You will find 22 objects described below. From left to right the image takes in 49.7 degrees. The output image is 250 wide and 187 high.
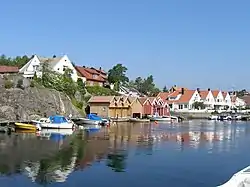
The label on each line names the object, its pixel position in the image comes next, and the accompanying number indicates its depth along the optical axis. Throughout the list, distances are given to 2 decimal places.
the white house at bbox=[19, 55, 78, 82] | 59.49
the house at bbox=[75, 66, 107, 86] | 70.93
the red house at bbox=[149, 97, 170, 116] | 66.74
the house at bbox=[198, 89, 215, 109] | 88.32
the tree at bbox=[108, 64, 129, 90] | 75.57
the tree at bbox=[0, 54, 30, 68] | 67.46
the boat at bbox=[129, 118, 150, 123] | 58.39
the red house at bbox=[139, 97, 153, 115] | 64.30
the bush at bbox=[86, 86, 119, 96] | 64.77
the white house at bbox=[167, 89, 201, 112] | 83.21
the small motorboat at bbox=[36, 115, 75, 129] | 39.71
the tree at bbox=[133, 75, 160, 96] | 97.94
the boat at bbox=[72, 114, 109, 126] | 47.83
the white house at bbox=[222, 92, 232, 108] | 97.63
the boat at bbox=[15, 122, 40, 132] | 37.37
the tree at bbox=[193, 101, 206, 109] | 83.37
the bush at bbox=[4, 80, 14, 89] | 45.19
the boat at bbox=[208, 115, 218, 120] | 73.76
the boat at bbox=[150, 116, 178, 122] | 61.70
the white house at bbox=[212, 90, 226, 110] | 93.14
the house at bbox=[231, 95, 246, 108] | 102.83
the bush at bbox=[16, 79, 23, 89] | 46.06
